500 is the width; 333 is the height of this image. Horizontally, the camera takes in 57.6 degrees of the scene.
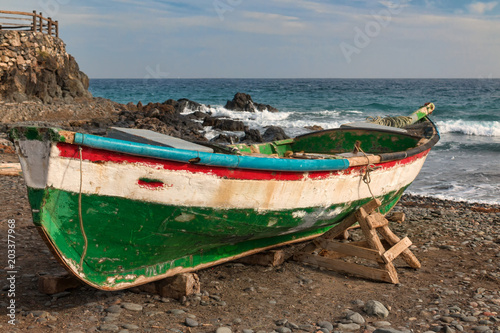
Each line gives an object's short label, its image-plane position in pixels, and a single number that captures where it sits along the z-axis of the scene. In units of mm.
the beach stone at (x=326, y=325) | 3854
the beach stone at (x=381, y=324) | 3918
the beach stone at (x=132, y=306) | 4098
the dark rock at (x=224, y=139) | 19089
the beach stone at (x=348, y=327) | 3844
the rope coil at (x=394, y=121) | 9680
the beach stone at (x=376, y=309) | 4098
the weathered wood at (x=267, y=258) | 5258
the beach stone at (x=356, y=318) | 3965
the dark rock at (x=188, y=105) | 35212
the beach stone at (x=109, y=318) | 3844
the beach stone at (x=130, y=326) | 3723
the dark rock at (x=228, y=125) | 24656
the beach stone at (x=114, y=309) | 4016
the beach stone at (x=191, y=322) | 3815
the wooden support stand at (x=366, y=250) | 4992
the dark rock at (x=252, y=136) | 20003
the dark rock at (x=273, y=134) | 20809
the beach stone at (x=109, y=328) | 3669
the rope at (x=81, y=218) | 3508
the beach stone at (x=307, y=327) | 3818
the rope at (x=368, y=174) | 5325
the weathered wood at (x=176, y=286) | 4324
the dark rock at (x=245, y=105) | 37644
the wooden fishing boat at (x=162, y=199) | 3447
